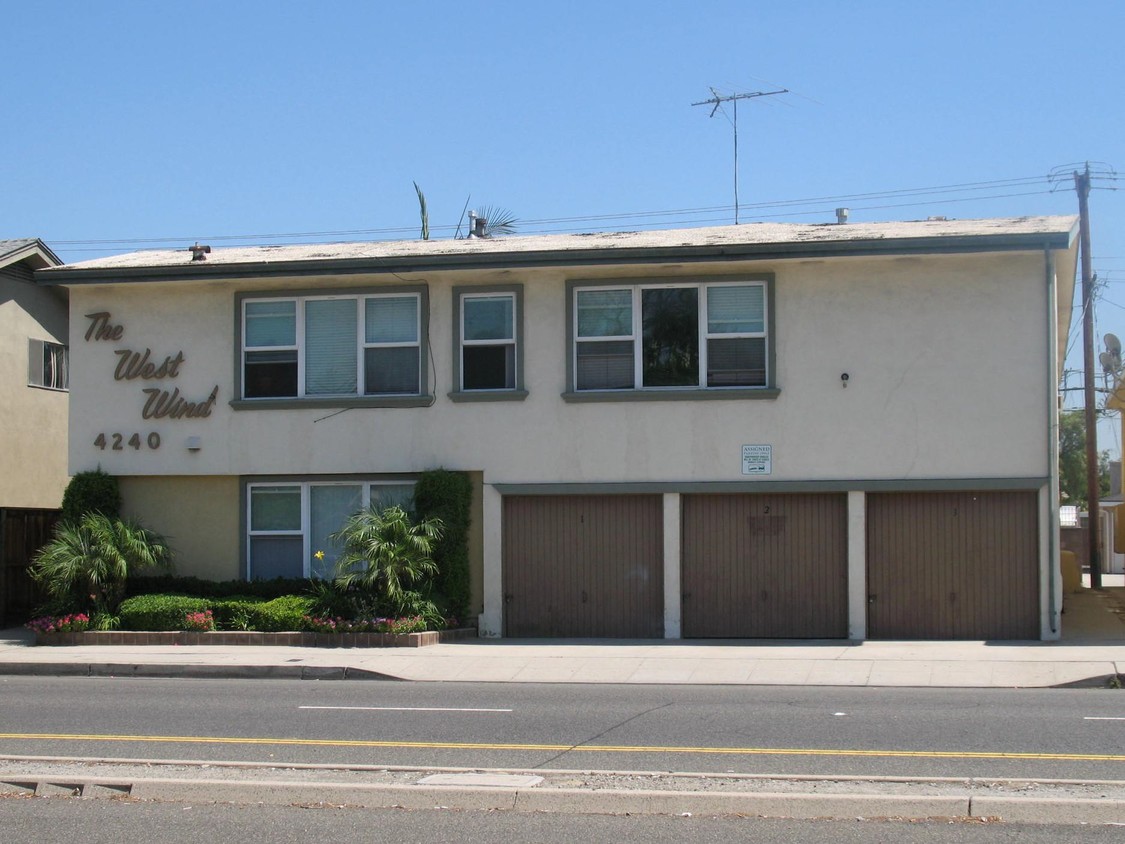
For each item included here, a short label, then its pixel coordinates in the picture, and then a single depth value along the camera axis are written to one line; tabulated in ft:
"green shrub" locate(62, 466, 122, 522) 66.64
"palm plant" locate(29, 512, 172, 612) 62.80
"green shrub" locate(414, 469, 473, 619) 63.31
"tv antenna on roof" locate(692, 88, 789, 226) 82.64
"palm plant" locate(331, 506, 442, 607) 60.44
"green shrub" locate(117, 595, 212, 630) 61.77
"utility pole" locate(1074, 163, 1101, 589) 109.70
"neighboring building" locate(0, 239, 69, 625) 85.56
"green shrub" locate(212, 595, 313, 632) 61.00
